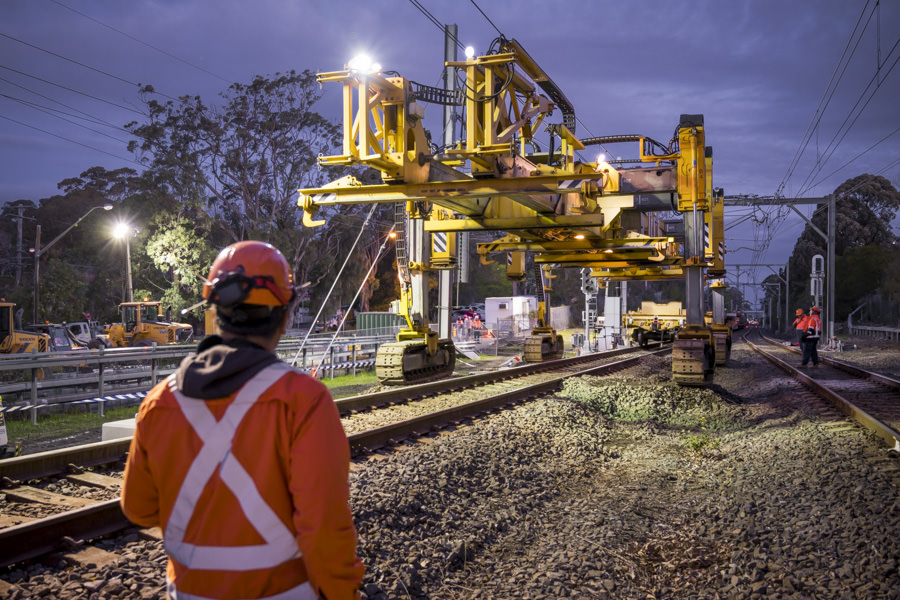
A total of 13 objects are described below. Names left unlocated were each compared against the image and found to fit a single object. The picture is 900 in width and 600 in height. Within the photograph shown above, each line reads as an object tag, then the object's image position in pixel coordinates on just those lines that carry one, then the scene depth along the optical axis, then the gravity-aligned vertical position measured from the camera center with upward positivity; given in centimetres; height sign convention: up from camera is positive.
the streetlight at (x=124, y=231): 2586 +300
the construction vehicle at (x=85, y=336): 2473 -128
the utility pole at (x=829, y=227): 3275 +411
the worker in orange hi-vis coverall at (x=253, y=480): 186 -51
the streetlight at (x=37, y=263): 2631 +175
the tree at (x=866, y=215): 6456 +926
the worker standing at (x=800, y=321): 2078 -45
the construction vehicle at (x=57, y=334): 2164 -98
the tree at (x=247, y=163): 3259 +750
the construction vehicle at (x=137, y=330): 2521 -94
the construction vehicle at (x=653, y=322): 3200 -78
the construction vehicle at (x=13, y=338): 1894 -97
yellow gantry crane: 873 +194
